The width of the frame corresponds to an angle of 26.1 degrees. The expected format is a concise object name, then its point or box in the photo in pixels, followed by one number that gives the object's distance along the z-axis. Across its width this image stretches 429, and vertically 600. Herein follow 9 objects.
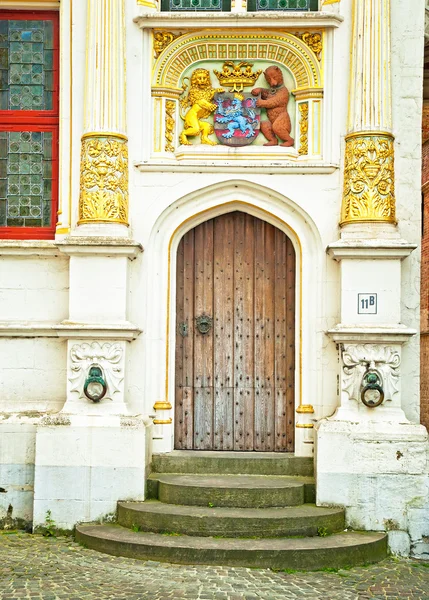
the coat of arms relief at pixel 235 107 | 10.16
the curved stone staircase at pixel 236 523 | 8.18
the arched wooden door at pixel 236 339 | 10.23
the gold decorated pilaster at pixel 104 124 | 9.71
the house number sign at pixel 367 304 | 9.52
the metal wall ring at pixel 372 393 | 9.33
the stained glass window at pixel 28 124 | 10.46
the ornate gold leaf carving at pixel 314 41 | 10.05
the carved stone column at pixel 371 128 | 9.60
